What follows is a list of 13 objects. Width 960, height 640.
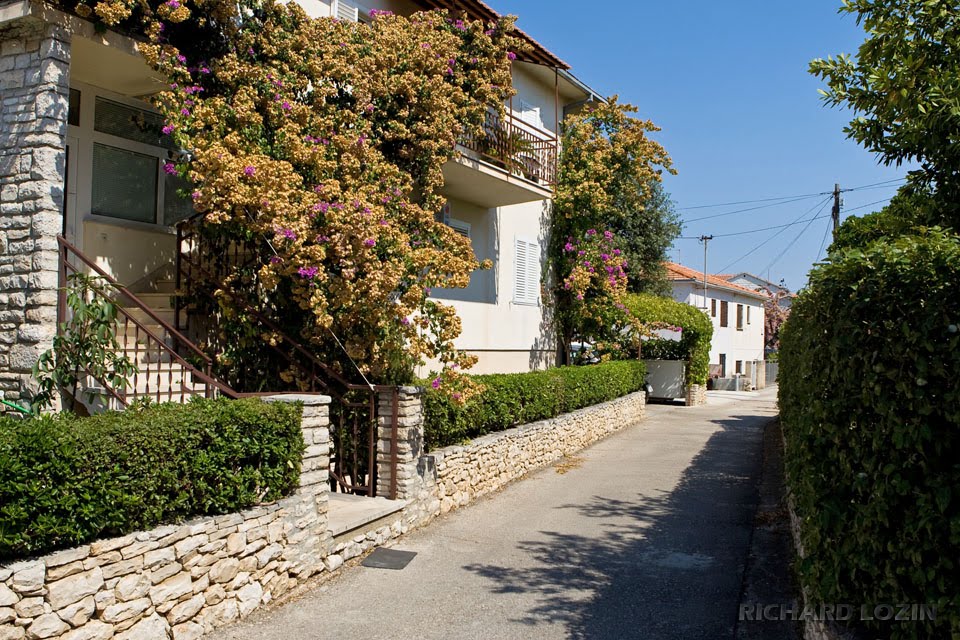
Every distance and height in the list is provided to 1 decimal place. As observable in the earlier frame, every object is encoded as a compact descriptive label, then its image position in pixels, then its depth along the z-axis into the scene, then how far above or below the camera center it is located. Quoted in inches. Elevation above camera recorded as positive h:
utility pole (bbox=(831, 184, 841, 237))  1133.1 +247.2
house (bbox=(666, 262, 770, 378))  1424.7 +97.8
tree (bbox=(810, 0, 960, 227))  218.4 +90.1
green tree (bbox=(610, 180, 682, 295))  1163.3 +195.5
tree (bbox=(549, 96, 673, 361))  698.2 +151.4
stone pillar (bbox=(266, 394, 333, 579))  248.5 -55.6
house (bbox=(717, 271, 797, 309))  2347.4 +253.7
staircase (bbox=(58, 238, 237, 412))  265.6 -7.0
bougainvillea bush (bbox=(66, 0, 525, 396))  292.2 +88.7
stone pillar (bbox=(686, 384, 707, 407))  1001.5 -55.7
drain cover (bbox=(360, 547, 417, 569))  282.4 -86.0
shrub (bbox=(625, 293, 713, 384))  971.3 +42.0
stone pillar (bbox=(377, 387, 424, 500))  324.2 -44.2
